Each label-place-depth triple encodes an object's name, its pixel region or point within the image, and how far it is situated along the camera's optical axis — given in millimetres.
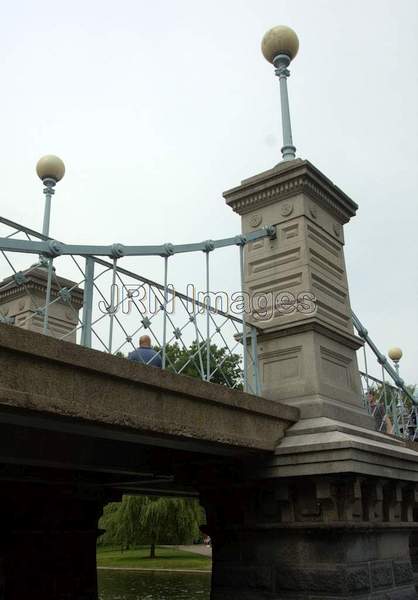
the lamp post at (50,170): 9508
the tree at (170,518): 22297
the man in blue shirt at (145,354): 5930
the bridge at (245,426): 4621
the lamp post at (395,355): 15073
